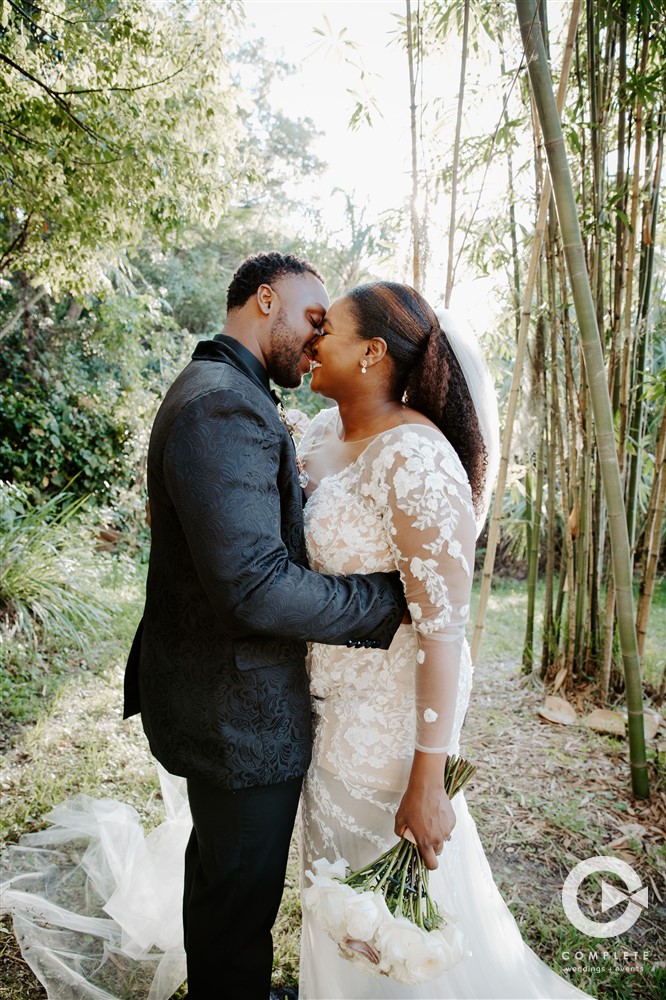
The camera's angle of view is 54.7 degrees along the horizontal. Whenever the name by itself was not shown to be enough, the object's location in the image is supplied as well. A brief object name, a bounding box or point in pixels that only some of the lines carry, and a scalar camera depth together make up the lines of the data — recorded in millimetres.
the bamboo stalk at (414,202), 2118
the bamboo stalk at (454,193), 1996
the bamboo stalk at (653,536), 3015
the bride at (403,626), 1391
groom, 1232
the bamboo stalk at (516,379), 2118
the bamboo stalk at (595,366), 2152
